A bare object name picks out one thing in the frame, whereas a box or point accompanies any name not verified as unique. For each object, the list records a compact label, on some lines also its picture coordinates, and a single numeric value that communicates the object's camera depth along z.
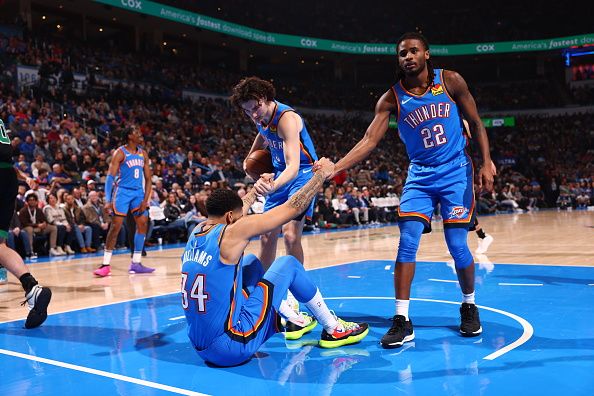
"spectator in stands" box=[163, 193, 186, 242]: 12.95
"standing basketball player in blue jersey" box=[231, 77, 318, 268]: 4.11
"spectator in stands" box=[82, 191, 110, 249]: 11.64
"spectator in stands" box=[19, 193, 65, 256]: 10.29
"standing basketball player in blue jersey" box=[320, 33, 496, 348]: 3.95
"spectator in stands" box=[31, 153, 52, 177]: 12.56
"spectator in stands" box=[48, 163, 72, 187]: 12.37
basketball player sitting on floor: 3.14
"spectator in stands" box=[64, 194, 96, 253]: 11.22
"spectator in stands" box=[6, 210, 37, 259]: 9.84
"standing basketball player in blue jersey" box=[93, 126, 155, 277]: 7.64
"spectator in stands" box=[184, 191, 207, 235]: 13.14
